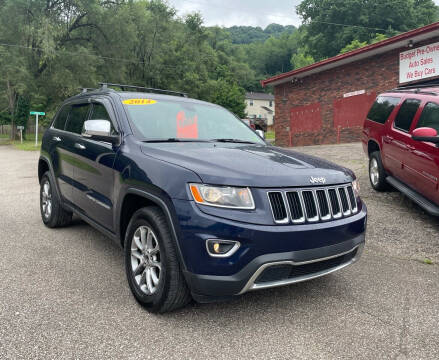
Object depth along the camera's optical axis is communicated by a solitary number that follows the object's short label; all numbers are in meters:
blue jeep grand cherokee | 2.54
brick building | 14.41
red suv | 5.02
